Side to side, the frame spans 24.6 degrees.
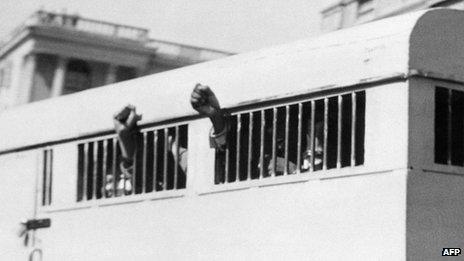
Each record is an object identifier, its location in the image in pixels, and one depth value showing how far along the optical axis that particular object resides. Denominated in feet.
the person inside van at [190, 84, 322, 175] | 18.61
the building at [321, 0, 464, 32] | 67.31
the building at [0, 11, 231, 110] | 165.78
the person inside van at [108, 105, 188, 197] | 20.79
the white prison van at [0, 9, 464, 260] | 15.56
